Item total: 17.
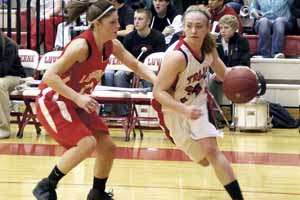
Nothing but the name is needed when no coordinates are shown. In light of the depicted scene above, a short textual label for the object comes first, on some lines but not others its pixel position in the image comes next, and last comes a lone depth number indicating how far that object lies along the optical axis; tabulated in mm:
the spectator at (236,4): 15417
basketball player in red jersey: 6626
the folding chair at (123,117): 11802
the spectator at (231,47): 13276
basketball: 6765
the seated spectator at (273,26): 14485
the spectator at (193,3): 15658
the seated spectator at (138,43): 13230
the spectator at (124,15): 14381
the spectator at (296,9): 14980
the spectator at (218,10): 14220
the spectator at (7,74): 11871
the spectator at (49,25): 15350
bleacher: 14082
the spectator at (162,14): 14393
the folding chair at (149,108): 12470
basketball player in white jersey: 6626
